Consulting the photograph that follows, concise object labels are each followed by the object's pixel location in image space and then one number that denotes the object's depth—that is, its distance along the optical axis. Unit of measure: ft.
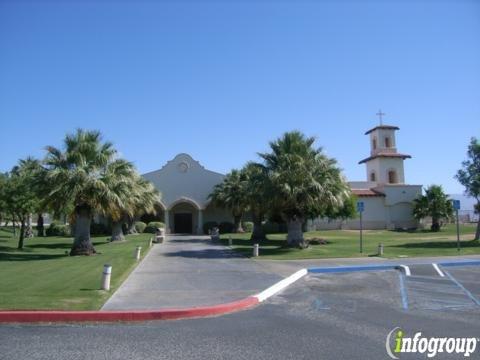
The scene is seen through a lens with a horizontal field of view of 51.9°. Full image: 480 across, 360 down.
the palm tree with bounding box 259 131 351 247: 86.22
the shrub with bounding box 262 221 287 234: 169.89
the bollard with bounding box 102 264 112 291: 39.73
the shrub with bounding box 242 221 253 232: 166.91
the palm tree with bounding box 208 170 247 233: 144.87
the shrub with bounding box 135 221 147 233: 159.74
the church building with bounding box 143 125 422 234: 170.81
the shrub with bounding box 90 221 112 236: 159.12
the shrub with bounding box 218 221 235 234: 165.37
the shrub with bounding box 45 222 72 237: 157.17
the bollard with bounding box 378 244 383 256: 79.25
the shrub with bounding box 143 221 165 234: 158.21
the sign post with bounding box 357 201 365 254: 85.35
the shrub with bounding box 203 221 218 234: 167.02
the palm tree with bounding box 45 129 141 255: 77.00
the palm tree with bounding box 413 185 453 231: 175.11
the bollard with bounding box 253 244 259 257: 78.52
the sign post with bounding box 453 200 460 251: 87.10
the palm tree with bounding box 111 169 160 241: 82.56
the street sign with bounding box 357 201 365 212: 85.37
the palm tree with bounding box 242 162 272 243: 88.36
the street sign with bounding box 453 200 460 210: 87.39
